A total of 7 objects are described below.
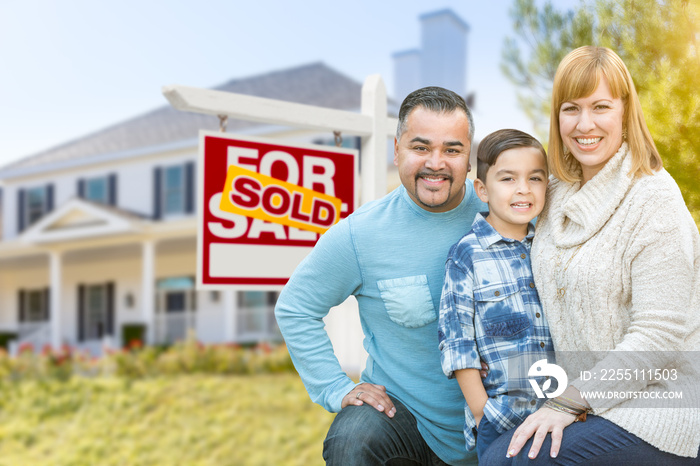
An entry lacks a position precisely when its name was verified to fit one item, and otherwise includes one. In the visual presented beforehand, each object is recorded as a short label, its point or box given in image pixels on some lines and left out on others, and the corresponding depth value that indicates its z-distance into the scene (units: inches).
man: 104.0
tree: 132.1
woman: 80.2
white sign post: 139.9
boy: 91.5
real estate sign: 145.9
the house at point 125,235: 627.5
